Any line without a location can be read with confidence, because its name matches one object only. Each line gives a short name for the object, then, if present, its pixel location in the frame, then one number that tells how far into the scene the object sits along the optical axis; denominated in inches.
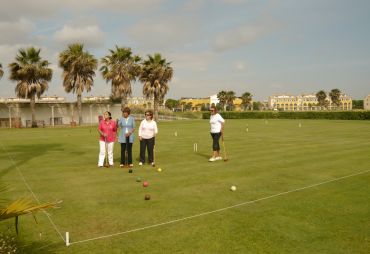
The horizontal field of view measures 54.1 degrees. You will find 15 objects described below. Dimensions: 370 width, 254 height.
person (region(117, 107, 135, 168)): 476.4
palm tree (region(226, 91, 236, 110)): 4121.6
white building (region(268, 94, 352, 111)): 7558.1
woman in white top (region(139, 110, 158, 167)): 487.2
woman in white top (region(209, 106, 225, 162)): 514.1
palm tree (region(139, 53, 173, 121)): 2100.1
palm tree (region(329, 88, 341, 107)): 5094.5
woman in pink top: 476.4
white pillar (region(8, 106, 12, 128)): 1772.8
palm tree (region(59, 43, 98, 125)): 1861.5
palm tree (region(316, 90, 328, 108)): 5532.0
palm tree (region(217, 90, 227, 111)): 4104.3
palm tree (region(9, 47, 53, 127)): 1766.7
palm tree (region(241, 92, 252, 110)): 5428.2
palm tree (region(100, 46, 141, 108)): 1957.4
